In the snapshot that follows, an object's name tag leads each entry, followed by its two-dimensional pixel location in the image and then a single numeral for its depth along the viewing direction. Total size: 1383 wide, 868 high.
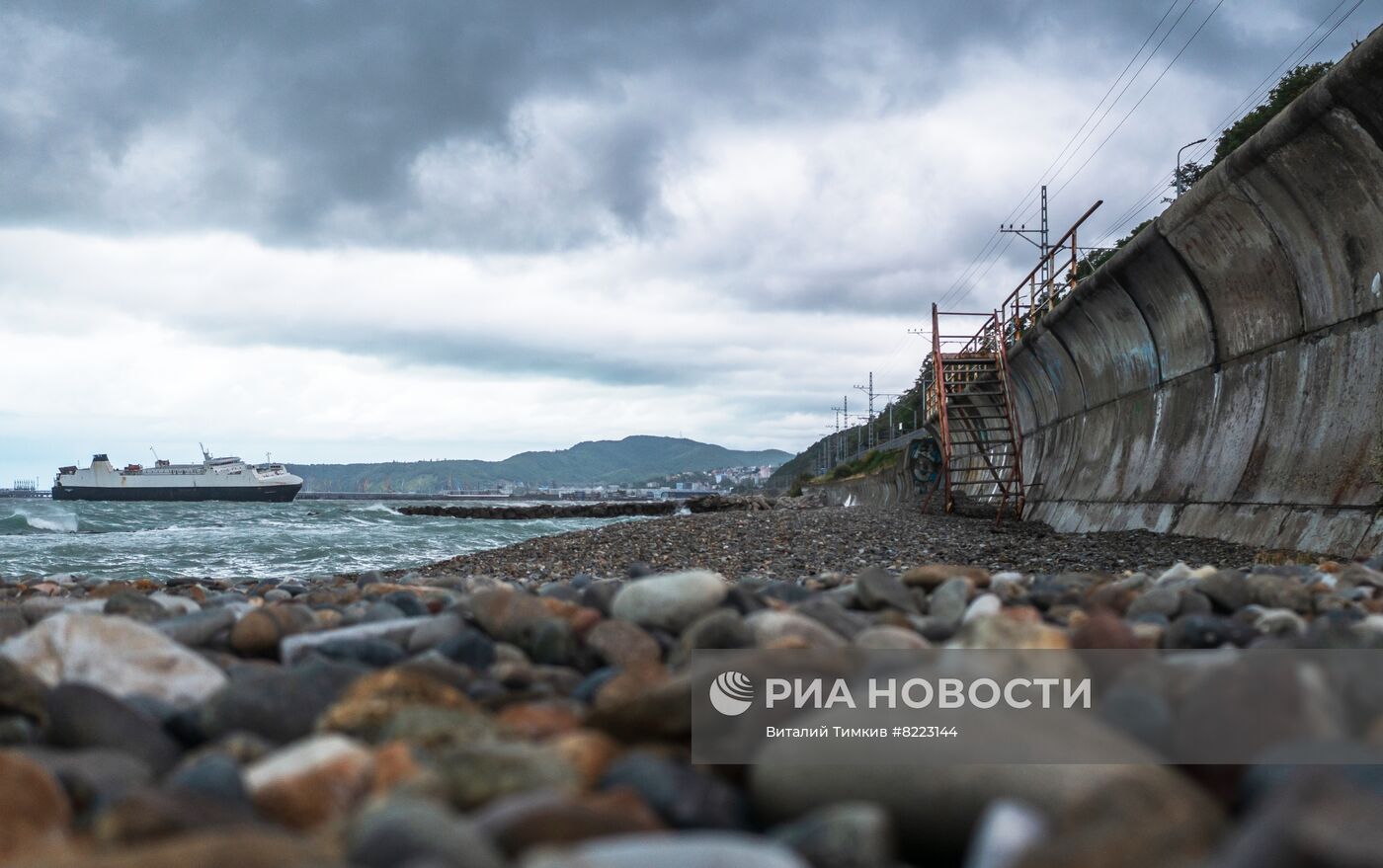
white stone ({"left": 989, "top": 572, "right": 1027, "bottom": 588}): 3.62
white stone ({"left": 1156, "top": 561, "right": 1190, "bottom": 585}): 3.75
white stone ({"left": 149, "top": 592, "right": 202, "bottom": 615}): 3.67
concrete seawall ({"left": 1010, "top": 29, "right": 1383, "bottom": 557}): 6.12
